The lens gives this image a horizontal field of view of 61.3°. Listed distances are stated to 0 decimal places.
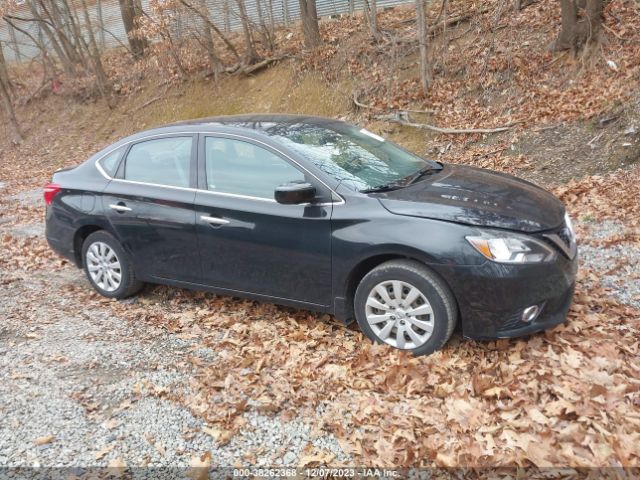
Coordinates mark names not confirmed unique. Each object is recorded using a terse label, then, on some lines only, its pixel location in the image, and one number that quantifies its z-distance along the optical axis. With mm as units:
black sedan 3641
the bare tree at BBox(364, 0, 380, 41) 12572
